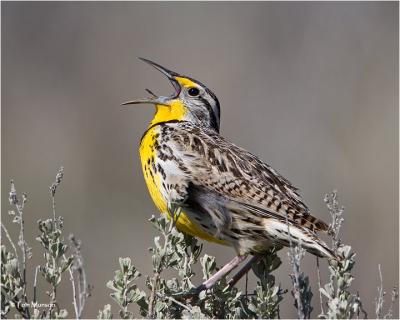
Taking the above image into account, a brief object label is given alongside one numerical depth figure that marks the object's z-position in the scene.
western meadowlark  6.15
